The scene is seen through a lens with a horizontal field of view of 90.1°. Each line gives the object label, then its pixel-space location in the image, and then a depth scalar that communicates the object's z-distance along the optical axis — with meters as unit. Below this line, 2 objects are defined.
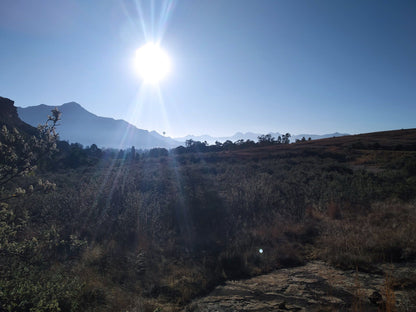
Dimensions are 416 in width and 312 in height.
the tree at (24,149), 2.26
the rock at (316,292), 2.58
